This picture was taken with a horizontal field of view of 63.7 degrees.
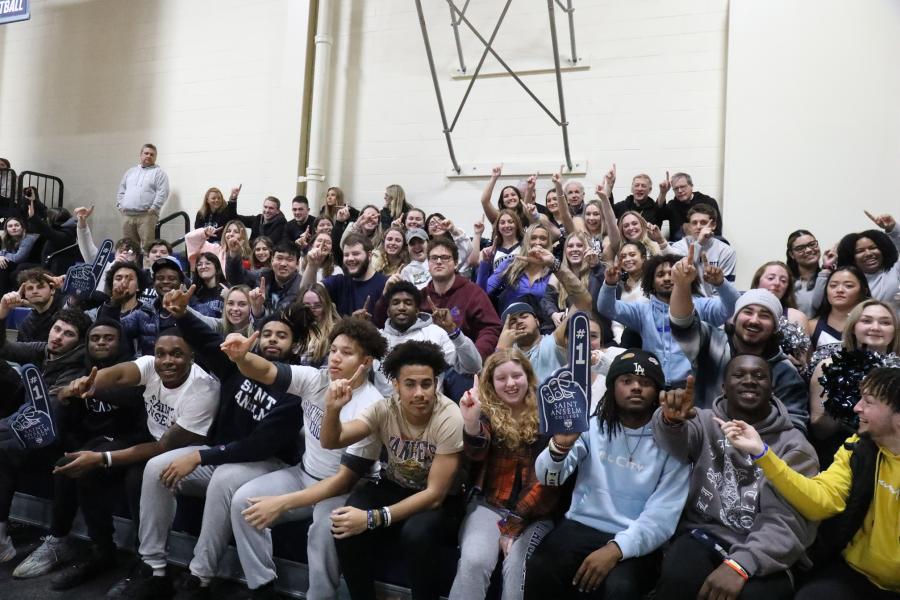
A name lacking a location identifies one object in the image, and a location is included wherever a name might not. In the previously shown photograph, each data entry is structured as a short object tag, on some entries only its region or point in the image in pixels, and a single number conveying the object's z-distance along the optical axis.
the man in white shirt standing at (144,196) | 8.11
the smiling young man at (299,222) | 6.73
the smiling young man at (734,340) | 2.71
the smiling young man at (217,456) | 2.80
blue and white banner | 7.96
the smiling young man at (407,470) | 2.43
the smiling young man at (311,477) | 2.59
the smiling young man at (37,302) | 4.52
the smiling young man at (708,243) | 4.82
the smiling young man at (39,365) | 3.30
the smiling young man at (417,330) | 3.39
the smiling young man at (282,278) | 4.82
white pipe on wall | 7.63
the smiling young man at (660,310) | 3.09
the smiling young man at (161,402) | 2.95
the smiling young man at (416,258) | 4.72
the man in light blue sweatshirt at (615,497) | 2.19
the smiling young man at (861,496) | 2.01
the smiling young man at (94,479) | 3.04
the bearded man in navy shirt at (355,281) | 4.53
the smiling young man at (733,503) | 2.05
